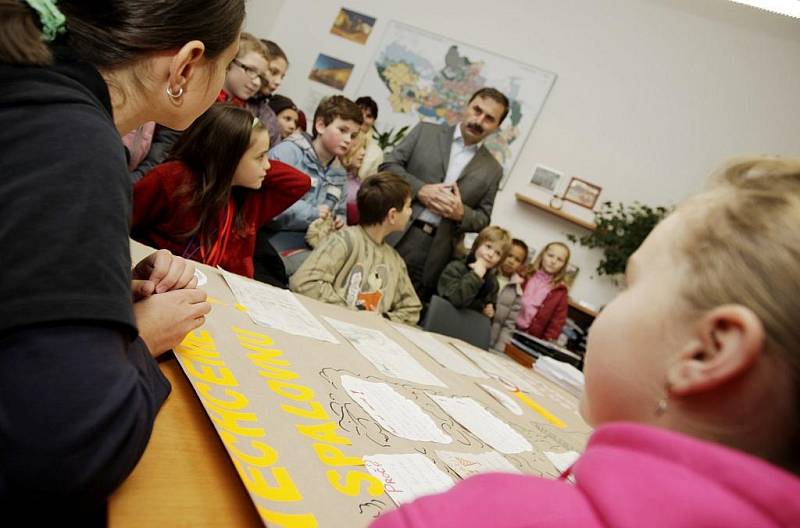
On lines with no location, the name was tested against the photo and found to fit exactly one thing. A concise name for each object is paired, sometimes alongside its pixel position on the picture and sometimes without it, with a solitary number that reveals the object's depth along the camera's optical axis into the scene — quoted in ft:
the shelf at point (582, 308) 13.76
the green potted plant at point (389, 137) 14.17
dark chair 7.77
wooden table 1.57
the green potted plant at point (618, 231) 13.11
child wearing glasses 7.90
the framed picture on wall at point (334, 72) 14.92
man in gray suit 9.81
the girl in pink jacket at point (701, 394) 1.06
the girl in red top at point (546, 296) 12.85
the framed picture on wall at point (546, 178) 14.55
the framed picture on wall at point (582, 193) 14.43
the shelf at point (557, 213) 14.16
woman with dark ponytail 1.45
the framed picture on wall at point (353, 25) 14.80
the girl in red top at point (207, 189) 5.25
